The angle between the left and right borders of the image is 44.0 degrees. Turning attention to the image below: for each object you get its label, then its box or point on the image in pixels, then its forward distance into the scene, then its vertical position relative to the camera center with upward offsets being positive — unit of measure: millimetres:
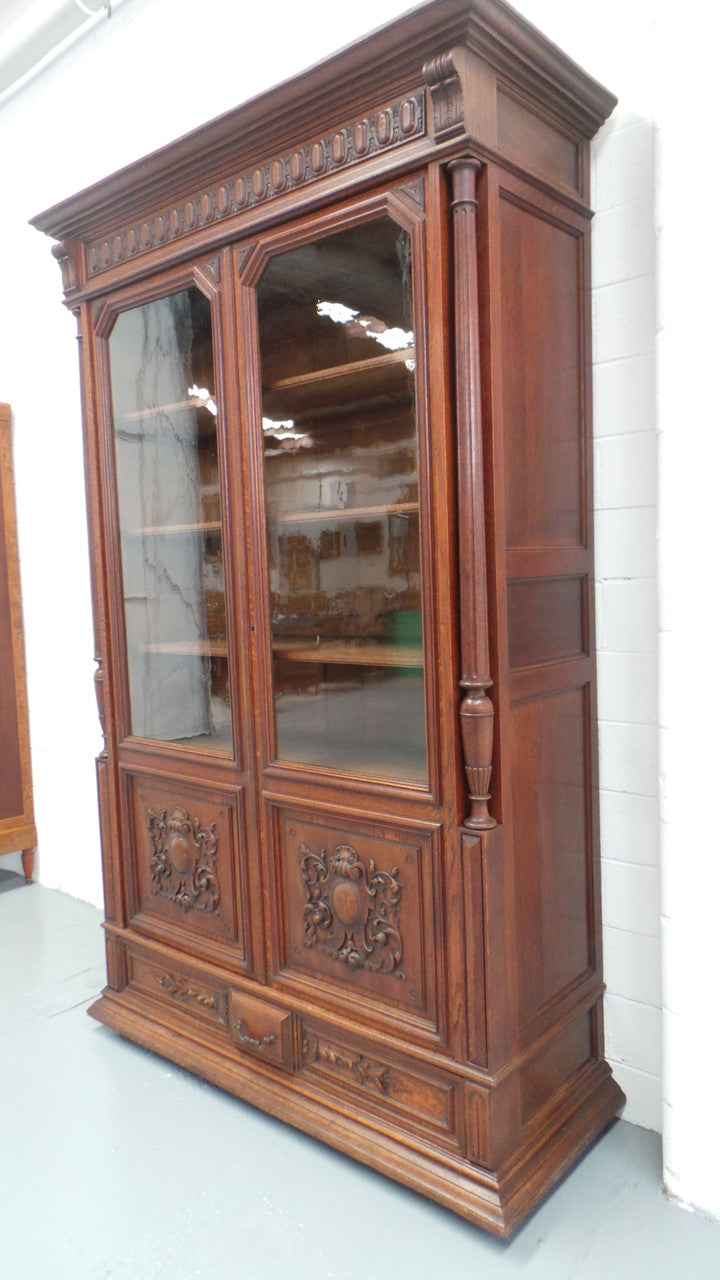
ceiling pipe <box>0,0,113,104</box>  2916 +1855
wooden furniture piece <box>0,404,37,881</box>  3562 -448
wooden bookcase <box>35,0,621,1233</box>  1623 -36
